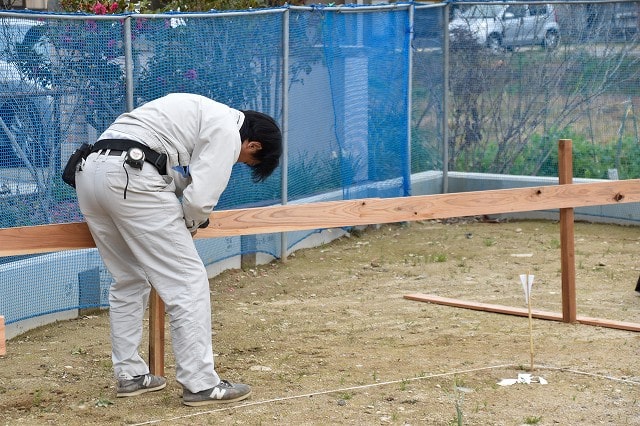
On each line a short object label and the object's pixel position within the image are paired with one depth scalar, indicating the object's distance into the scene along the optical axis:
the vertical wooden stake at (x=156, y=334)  9.52
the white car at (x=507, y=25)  19.07
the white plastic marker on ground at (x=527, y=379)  9.84
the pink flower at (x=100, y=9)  15.14
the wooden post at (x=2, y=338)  7.20
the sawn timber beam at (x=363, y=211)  8.71
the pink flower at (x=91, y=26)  12.20
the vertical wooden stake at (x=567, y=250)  11.92
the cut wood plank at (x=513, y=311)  11.96
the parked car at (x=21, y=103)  11.28
